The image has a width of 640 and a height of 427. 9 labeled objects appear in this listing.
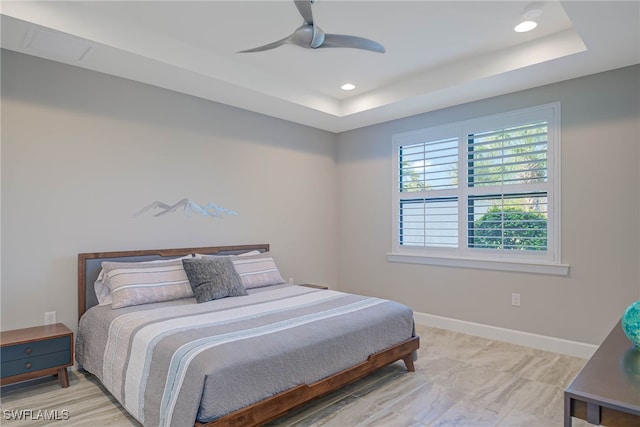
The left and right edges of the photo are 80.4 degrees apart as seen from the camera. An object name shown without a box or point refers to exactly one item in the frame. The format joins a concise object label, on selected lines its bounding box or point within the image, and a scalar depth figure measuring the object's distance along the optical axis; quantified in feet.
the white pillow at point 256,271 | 12.39
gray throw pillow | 10.51
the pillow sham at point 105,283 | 10.37
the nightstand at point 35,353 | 8.37
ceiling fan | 7.24
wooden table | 3.93
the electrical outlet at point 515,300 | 12.53
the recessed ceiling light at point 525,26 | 9.45
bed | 6.40
